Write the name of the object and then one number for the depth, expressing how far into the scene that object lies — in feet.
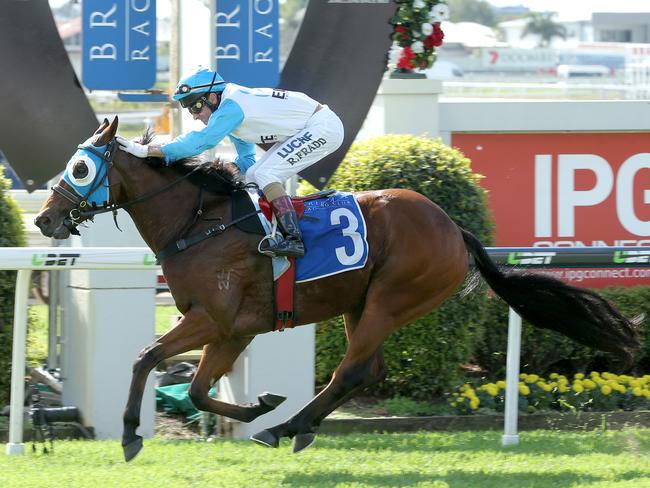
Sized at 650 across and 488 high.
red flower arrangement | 52.03
